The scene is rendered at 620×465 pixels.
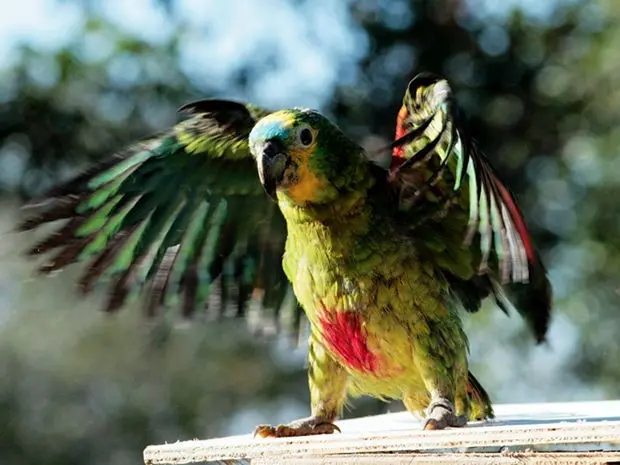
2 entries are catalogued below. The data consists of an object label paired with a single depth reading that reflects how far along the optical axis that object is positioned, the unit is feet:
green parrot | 9.29
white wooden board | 8.58
